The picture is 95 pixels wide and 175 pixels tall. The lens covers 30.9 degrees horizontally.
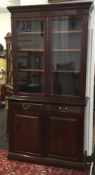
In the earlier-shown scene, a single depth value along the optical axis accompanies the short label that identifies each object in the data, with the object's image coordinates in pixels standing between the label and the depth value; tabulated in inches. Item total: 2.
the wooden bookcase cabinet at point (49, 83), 85.7
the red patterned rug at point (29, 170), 86.4
